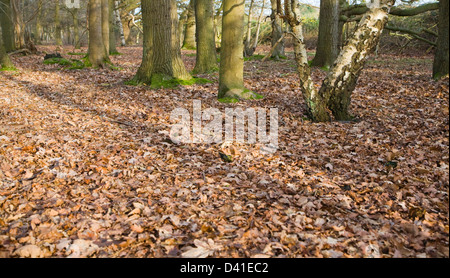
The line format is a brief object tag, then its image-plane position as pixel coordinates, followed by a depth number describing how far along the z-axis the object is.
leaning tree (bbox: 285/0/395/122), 5.91
